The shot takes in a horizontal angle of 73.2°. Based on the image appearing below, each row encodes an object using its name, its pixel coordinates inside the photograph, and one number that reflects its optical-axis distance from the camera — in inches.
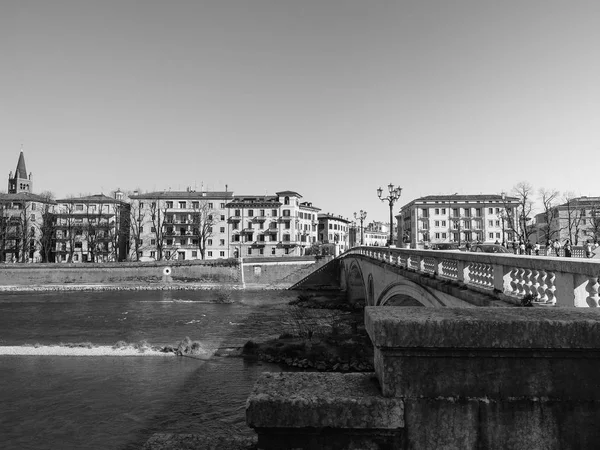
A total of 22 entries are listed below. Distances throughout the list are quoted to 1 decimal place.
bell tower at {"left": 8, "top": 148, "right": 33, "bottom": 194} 3750.0
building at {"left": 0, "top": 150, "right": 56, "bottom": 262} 2864.2
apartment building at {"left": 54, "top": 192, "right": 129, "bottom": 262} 2982.3
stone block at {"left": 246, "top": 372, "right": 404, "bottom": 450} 98.7
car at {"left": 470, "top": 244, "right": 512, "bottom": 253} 1088.2
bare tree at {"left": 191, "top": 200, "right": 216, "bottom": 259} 3085.6
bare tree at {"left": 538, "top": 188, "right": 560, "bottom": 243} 2305.5
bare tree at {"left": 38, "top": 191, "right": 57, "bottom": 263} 2891.2
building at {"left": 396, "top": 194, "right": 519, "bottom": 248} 3400.6
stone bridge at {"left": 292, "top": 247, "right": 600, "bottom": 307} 220.8
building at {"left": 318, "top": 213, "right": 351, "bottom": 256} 4274.6
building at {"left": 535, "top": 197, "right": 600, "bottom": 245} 2988.7
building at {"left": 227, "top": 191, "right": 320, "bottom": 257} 3223.4
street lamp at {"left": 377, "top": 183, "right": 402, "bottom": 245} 1026.1
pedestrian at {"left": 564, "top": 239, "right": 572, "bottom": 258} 863.7
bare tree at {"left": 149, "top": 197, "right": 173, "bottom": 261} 3069.6
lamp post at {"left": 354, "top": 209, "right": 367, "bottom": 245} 1924.3
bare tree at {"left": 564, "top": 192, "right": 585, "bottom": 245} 3011.8
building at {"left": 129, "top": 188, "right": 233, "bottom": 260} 3139.8
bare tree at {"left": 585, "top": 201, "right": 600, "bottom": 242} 2003.6
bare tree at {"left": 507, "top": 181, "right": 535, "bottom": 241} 2273.9
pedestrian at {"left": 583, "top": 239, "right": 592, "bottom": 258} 928.3
